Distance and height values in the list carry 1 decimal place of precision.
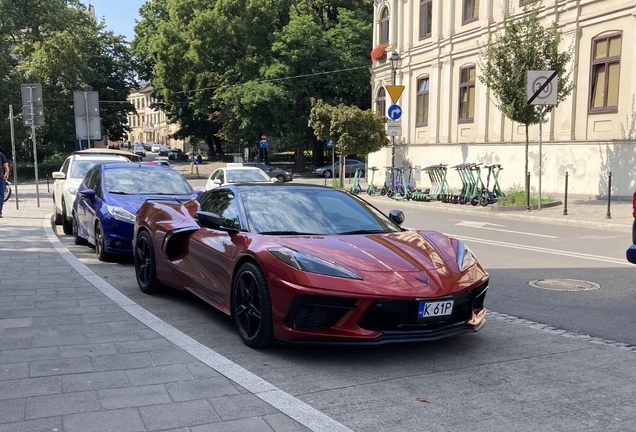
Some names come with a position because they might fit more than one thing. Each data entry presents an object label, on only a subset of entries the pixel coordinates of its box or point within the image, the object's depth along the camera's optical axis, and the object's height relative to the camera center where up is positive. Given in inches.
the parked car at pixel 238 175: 739.4 -27.1
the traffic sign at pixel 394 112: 941.8 +62.9
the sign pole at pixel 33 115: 734.2 +45.4
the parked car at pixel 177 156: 3065.9 -16.0
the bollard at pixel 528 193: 697.0 -46.3
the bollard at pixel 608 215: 597.6 -61.0
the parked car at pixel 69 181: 505.4 -24.2
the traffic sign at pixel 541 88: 660.7 +70.2
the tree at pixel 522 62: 709.9 +106.1
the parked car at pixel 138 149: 3046.0 +19.9
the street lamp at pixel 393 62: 1040.2 +158.2
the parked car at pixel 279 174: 1608.0 -56.4
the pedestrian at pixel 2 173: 568.0 -19.0
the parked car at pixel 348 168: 1817.8 -45.8
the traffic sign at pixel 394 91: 964.6 +97.5
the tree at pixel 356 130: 1059.3 +39.5
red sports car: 175.5 -36.6
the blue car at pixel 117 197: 362.6 -27.8
